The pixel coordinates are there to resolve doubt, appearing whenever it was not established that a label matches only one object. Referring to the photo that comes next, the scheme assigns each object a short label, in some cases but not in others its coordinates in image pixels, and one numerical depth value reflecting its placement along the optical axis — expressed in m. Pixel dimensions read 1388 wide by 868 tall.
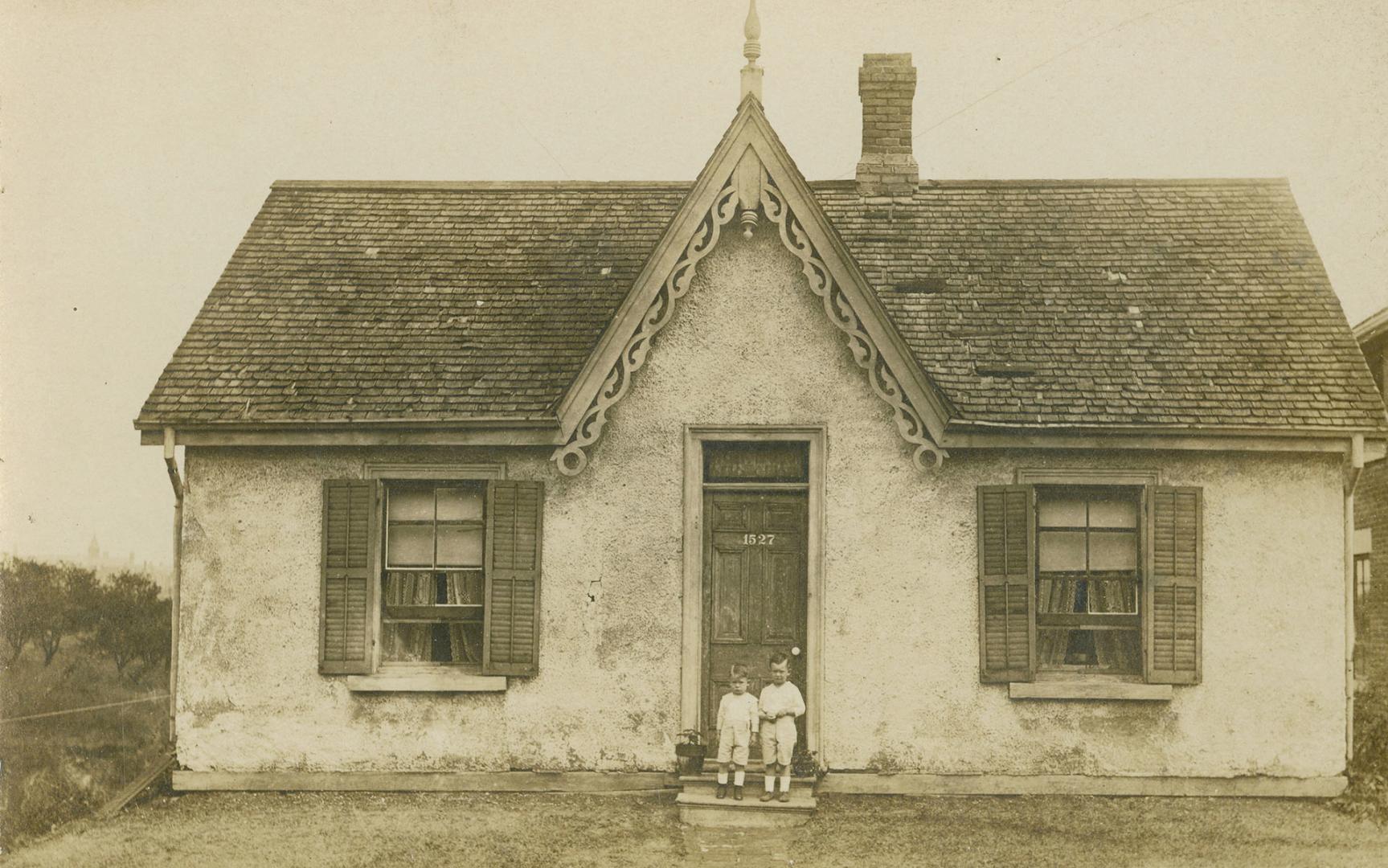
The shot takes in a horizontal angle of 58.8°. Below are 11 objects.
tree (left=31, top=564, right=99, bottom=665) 16.14
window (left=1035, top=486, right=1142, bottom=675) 10.73
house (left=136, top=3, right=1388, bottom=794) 10.43
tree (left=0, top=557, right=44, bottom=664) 15.13
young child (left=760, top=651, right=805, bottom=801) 9.79
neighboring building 14.68
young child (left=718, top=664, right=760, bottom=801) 9.71
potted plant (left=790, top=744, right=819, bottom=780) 10.17
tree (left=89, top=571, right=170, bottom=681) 16.48
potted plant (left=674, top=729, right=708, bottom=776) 10.23
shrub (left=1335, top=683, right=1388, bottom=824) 9.96
